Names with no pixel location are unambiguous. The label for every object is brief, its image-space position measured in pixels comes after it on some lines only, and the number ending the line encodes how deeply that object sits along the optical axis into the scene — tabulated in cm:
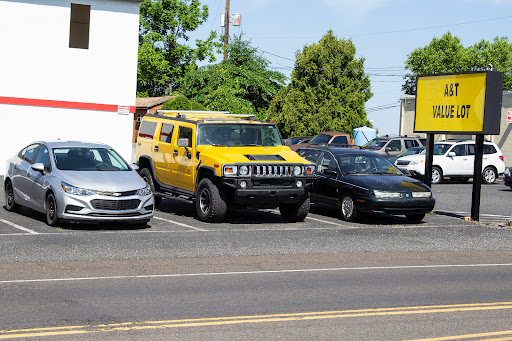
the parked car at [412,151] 3039
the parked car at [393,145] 3375
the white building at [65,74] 2562
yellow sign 1712
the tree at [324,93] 5147
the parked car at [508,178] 2637
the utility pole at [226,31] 4716
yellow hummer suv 1484
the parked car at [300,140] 3978
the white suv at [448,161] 2891
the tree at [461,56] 8475
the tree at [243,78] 5369
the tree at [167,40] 6619
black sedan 1589
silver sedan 1355
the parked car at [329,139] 3631
